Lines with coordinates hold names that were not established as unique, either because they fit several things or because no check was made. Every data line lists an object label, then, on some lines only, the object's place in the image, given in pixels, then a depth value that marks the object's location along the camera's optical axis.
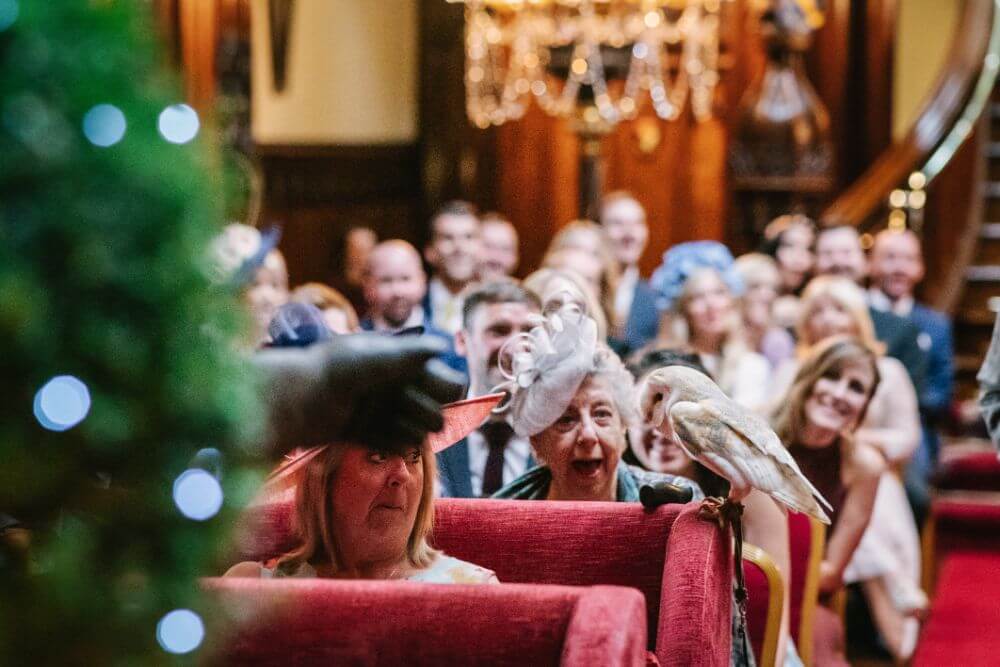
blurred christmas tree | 1.18
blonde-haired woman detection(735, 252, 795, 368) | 9.74
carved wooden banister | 13.13
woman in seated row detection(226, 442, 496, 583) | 3.86
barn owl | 3.73
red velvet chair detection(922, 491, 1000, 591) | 11.21
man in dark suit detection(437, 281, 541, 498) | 5.91
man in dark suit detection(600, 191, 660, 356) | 9.99
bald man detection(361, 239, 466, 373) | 8.55
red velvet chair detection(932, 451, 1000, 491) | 11.67
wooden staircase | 13.54
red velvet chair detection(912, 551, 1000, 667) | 8.47
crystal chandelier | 13.34
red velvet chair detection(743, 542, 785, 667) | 4.60
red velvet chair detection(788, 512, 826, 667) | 5.44
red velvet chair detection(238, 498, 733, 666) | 4.28
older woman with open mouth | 5.08
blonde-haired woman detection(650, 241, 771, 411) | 8.33
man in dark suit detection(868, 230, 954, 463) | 10.14
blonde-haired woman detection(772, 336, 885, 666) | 6.41
